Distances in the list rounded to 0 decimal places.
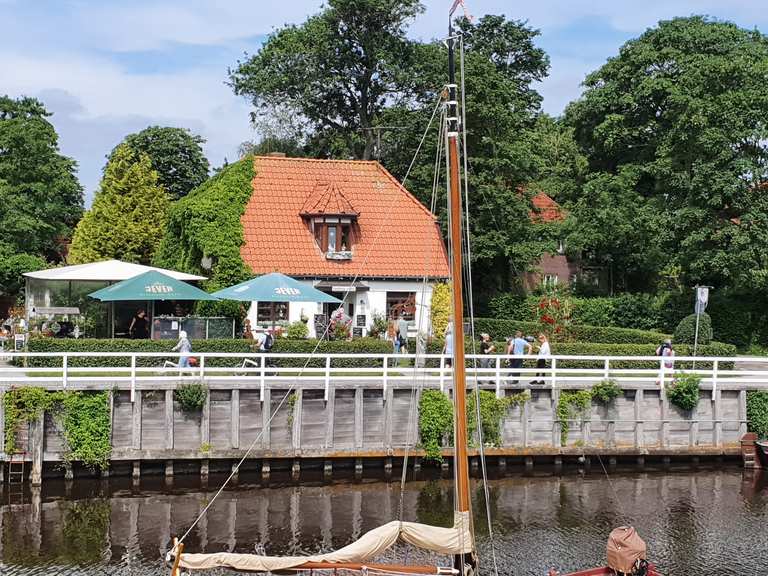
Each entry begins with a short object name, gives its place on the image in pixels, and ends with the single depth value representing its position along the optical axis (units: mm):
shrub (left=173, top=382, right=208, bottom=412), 23984
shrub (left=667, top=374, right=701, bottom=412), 27125
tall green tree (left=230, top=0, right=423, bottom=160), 55094
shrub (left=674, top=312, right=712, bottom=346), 34938
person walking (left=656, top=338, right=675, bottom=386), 27406
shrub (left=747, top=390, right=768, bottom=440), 27656
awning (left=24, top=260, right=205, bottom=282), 31953
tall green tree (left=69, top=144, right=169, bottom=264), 53344
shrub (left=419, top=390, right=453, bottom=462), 25000
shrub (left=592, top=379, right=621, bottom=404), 26547
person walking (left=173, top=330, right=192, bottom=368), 25281
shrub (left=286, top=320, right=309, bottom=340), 32531
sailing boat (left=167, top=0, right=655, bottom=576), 14258
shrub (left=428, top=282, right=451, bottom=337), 37906
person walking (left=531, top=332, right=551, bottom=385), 26417
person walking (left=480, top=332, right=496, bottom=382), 26919
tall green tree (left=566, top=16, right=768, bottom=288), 39781
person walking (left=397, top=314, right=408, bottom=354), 31480
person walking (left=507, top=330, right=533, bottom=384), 26891
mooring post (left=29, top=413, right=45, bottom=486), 23203
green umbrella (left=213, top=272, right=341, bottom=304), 29391
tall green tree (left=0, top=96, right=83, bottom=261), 53188
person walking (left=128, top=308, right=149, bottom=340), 30969
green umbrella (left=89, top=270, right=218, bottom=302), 29234
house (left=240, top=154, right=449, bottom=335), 37688
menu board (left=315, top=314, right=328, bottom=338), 34516
